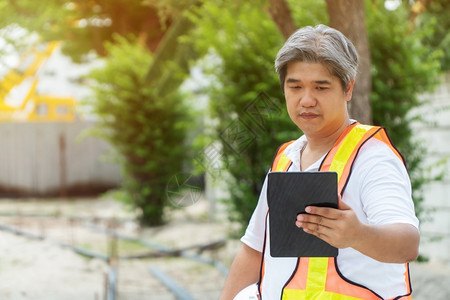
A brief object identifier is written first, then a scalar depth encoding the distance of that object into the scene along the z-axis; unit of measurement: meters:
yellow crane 21.86
